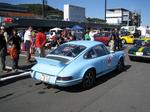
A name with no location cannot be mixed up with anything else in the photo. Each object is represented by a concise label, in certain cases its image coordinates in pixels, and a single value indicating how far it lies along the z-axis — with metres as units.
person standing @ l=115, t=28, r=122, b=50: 9.87
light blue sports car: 3.75
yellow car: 16.11
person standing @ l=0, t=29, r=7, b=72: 5.19
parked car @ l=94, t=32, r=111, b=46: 13.56
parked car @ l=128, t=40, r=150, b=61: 6.89
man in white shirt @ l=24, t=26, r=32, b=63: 6.67
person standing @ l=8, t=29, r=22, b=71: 5.34
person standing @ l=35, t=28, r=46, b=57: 6.51
